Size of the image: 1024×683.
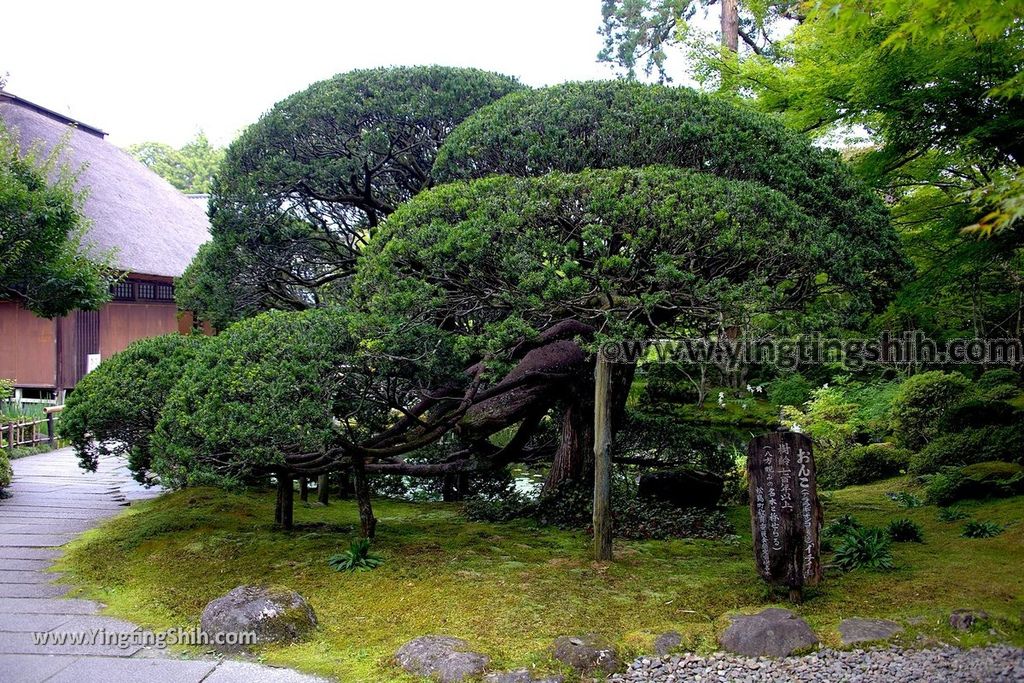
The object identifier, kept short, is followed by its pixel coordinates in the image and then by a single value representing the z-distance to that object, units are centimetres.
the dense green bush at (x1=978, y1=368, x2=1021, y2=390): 1223
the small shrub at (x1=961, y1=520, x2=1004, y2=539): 734
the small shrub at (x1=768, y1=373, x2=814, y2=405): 1653
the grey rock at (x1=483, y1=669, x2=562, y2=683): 476
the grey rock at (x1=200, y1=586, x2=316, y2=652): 539
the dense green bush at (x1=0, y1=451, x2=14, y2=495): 1035
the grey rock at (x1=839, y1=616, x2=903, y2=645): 508
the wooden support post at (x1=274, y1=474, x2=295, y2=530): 831
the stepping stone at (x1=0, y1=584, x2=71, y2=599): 656
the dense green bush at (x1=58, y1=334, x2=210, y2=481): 785
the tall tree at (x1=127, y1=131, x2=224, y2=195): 3984
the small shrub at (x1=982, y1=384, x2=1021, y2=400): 1088
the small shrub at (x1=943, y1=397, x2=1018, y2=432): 1012
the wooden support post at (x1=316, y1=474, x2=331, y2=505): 1023
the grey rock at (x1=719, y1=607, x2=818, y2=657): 502
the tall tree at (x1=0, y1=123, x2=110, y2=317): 951
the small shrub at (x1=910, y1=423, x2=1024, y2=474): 945
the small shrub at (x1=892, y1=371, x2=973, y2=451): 1146
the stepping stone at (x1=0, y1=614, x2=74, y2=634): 578
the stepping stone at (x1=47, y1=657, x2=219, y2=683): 489
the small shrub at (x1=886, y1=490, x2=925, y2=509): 905
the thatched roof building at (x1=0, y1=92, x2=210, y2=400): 1662
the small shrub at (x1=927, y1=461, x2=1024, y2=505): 852
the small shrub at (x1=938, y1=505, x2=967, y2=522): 809
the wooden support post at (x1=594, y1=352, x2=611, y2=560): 681
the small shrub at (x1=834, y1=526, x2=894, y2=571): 650
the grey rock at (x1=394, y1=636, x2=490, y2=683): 486
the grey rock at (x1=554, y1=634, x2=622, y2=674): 494
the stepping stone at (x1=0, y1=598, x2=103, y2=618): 617
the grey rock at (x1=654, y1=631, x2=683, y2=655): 513
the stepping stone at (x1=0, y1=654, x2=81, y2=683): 492
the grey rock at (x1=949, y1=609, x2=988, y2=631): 514
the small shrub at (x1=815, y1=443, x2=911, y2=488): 1152
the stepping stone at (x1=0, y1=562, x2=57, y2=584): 696
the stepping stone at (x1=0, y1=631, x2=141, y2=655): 533
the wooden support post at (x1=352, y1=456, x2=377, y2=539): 753
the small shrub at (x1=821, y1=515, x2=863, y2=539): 745
